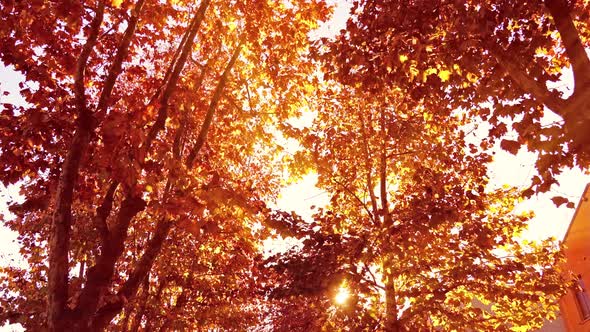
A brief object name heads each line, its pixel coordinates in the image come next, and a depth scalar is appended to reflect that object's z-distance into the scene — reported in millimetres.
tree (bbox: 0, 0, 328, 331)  5402
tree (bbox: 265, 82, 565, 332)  10031
